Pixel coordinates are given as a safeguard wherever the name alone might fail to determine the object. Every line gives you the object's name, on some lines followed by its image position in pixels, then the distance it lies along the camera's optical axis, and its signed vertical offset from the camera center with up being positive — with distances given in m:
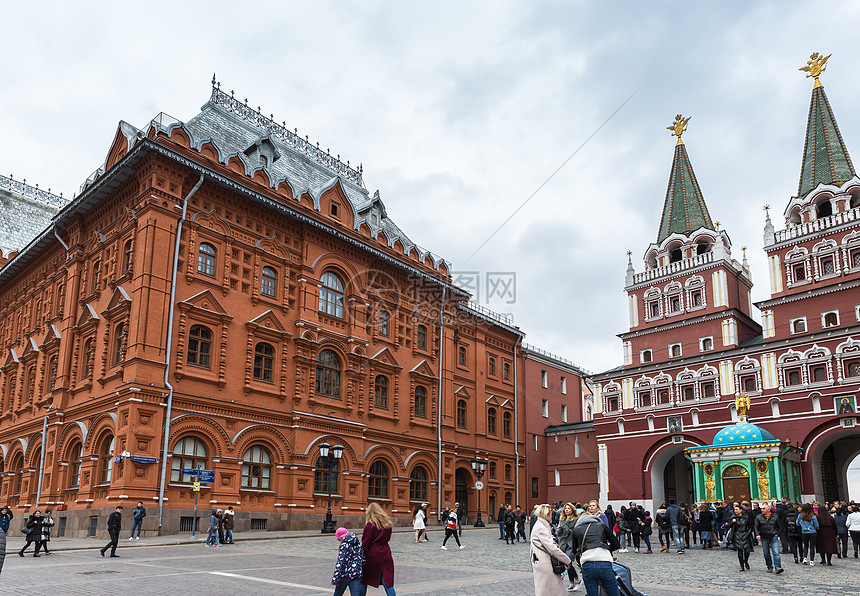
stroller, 9.23 -1.29
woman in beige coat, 9.41 -1.09
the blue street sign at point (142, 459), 27.20 +0.55
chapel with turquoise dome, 35.22 +0.52
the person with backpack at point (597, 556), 9.05 -1.00
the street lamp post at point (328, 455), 30.60 +0.82
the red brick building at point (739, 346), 40.94 +7.97
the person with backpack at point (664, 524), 24.08 -1.55
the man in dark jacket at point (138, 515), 25.45 -1.41
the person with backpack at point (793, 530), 19.45 -1.40
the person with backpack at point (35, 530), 20.64 -1.58
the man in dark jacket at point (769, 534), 17.03 -1.32
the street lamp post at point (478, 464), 38.03 +0.57
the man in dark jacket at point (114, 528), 19.83 -1.45
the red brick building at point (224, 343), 29.58 +6.21
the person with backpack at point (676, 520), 23.66 -1.40
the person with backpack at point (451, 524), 24.24 -1.63
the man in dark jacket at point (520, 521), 28.77 -1.77
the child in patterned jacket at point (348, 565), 9.71 -1.19
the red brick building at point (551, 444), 52.69 +2.33
